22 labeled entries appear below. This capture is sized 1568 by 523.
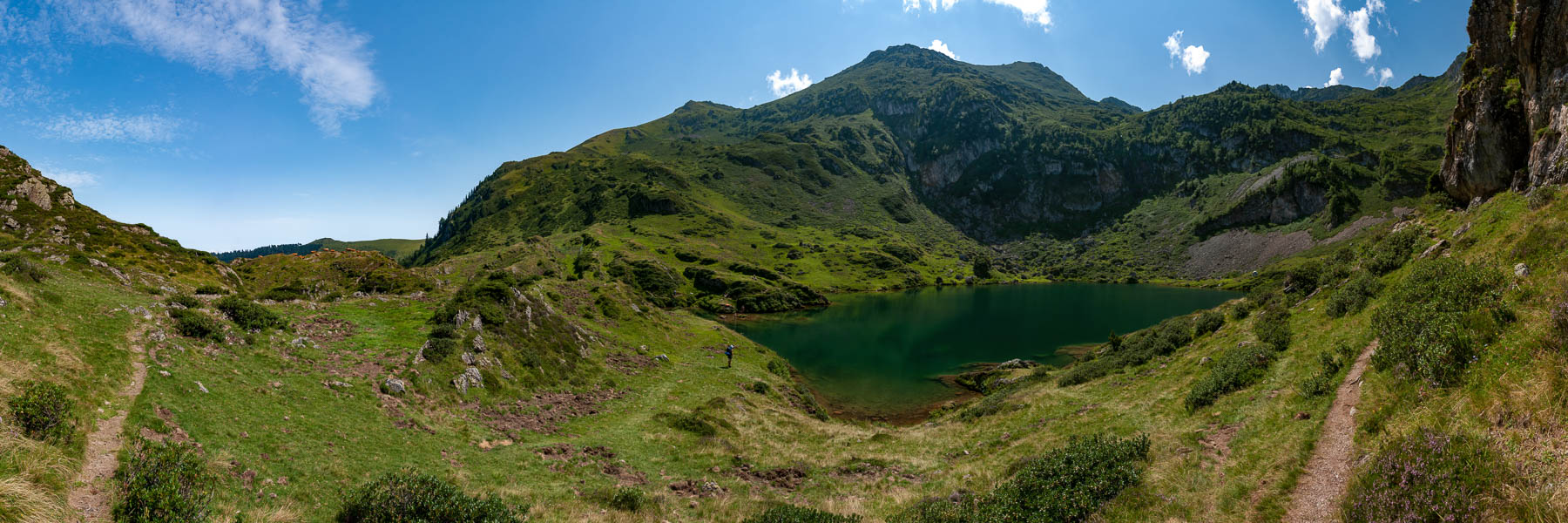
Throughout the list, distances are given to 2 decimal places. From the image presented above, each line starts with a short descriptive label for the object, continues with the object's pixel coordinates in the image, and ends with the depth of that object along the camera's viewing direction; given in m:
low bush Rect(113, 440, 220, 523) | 9.05
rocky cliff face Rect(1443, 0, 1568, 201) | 26.27
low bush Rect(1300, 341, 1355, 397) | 14.88
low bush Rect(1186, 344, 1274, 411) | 20.39
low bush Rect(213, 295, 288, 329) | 21.23
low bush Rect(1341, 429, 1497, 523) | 6.97
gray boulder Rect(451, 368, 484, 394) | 24.45
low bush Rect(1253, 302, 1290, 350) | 22.88
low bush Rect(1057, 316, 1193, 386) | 35.00
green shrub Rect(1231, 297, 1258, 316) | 33.75
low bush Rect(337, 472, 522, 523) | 11.50
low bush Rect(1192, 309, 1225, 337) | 34.91
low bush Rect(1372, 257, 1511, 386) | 10.98
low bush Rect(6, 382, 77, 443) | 9.61
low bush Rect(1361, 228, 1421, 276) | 24.33
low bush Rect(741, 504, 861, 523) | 13.96
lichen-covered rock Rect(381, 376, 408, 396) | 21.39
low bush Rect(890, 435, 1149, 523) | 12.04
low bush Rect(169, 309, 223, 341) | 18.53
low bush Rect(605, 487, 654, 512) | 16.50
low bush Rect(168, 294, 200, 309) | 20.58
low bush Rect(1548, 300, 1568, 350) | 9.04
